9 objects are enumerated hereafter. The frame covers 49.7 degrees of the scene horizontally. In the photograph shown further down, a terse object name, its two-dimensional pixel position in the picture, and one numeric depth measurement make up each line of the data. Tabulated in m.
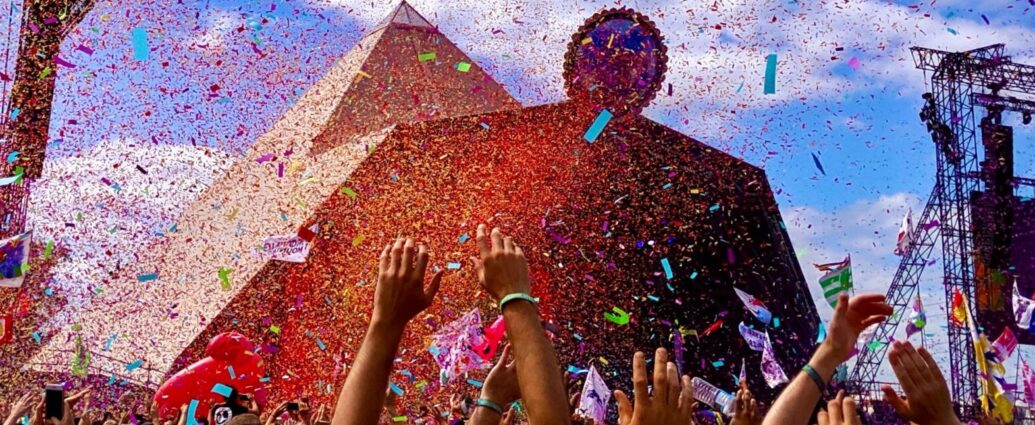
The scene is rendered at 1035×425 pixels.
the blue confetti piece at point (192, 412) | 8.00
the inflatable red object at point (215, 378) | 9.05
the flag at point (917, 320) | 15.76
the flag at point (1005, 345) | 14.62
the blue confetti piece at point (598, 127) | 18.19
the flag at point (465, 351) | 12.39
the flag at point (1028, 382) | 14.23
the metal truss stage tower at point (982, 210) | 22.80
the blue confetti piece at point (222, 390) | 8.09
